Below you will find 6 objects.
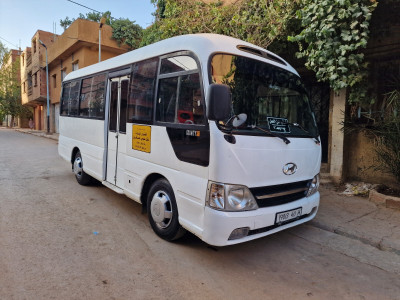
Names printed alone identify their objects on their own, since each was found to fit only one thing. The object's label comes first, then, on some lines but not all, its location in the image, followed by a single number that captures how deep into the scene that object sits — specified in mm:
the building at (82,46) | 18531
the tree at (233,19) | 6191
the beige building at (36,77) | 27781
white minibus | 2857
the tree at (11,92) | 39781
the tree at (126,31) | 19250
